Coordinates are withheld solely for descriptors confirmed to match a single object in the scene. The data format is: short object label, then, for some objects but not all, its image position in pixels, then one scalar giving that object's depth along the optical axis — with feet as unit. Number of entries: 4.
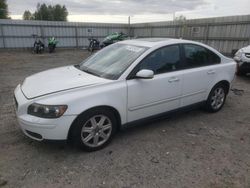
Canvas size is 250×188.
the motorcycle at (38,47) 50.67
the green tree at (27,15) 208.35
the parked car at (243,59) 23.81
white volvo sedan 9.12
